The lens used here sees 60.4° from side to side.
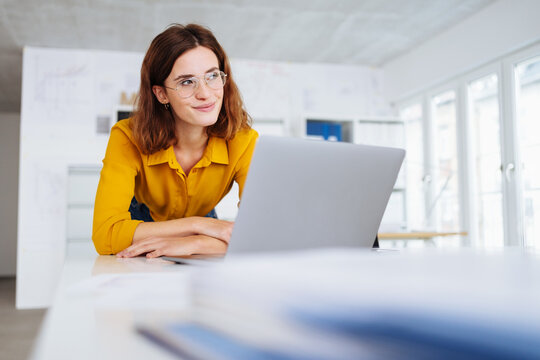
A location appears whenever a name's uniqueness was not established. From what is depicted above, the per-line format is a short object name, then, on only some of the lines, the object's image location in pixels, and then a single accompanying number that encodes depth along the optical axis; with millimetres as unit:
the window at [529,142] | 3760
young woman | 1263
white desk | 147
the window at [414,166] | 5352
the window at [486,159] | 4164
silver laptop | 704
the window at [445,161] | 4750
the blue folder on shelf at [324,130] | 5262
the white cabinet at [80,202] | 4547
